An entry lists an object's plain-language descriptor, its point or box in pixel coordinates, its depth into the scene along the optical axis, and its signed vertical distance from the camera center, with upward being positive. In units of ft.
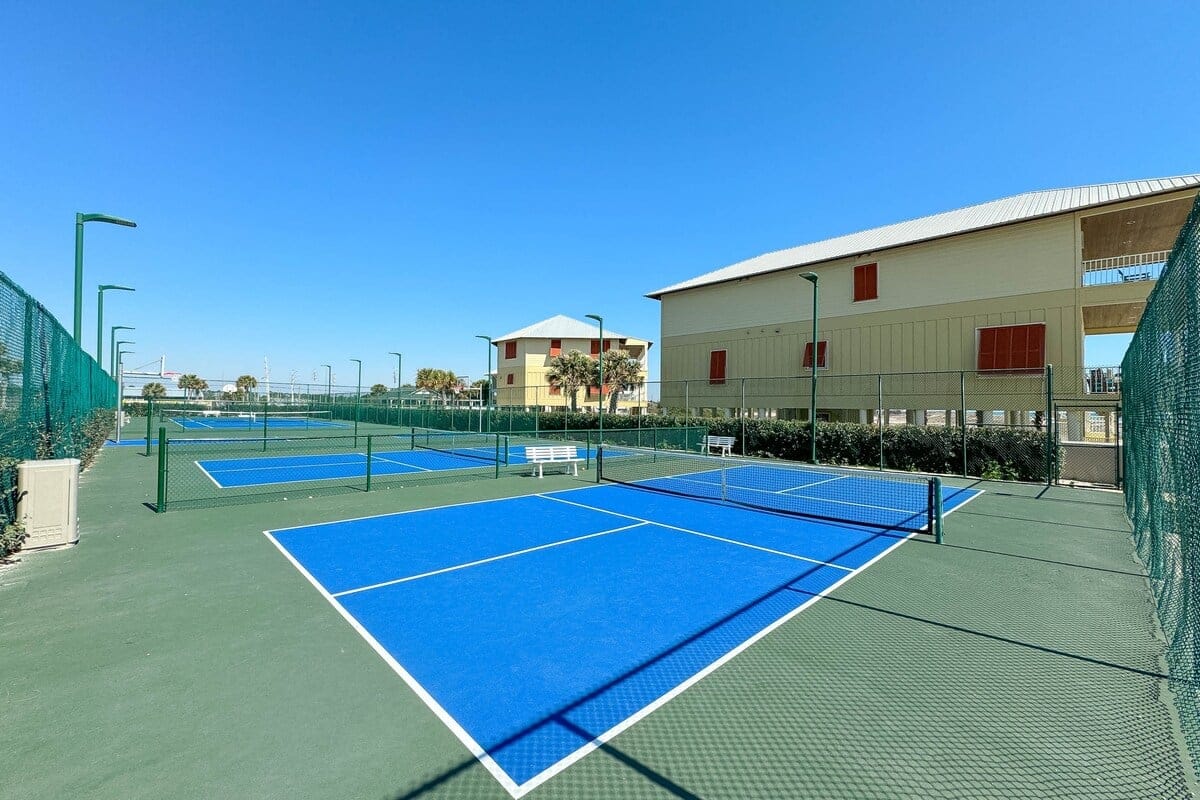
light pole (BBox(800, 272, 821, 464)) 61.26 -1.91
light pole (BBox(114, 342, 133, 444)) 82.58 +2.16
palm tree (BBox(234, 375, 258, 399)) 286.25 +13.20
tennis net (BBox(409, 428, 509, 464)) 73.68 -6.76
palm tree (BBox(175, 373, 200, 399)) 283.59 +13.64
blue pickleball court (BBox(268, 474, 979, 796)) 12.19 -7.17
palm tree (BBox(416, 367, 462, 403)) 238.09 +12.06
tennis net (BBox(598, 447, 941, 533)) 34.53 -7.25
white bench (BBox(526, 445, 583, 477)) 51.01 -4.99
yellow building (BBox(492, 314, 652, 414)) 177.64 +19.17
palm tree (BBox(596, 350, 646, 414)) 129.70 +8.72
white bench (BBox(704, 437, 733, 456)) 74.13 -5.52
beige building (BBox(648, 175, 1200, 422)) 69.36 +17.10
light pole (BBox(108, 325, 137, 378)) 110.71 +12.52
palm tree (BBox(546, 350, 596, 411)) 128.88 +8.74
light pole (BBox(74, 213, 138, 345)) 36.81 +11.77
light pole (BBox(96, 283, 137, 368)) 69.97 +13.08
